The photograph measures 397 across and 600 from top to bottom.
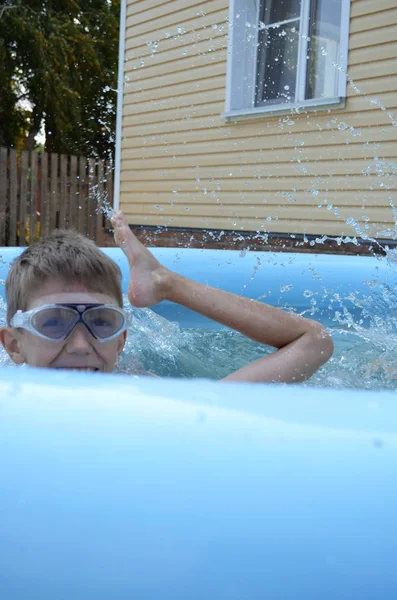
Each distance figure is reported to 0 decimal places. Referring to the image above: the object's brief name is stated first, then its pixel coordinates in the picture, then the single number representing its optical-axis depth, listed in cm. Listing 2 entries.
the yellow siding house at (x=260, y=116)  702
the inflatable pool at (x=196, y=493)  87
